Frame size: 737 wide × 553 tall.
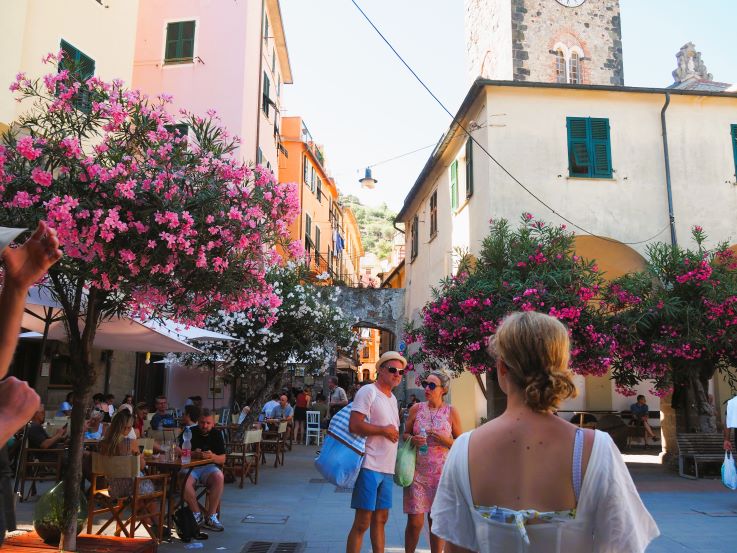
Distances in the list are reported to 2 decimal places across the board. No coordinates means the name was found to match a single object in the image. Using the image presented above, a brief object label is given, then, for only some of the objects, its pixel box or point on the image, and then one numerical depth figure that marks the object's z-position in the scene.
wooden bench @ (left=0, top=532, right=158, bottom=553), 5.33
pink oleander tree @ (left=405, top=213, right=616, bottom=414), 11.60
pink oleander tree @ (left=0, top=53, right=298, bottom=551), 5.36
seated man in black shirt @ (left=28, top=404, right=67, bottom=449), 9.74
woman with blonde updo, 2.09
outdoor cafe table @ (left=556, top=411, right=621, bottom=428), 18.01
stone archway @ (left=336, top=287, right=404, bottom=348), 28.14
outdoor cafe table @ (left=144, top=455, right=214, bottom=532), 7.32
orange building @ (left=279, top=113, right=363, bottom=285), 33.03
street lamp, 24.19
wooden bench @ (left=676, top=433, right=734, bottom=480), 12.49
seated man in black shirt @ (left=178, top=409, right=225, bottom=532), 7.67
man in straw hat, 5.33
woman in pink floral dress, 5.70
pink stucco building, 21.39
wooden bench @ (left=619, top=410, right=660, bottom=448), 18.74
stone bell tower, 24.84
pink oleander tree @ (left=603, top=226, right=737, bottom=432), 11.91
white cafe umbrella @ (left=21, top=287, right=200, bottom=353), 8.17
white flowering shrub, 15.01
